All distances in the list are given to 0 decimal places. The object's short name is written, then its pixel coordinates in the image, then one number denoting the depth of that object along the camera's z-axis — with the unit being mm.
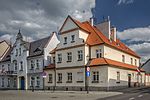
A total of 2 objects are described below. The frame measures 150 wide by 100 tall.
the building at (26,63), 23666
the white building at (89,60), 18725
